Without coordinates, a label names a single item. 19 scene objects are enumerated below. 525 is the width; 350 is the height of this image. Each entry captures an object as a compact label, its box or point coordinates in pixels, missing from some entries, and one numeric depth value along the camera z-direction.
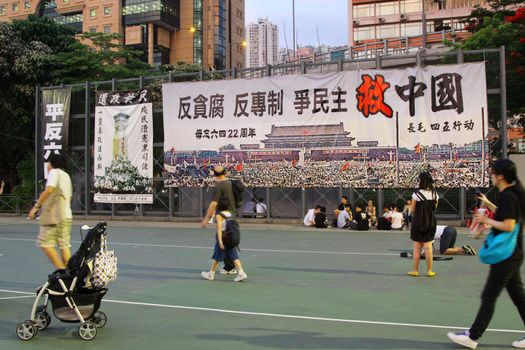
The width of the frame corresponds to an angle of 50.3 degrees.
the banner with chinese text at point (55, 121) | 26.16
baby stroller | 5.81
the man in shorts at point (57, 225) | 6.94
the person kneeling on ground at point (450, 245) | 12.37
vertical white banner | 24.53
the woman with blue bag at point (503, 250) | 5.20
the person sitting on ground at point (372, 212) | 20.34
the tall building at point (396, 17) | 61.34
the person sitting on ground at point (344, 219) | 20.06
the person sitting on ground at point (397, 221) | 19.27
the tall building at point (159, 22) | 84.69
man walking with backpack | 9.48
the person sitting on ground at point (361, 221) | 19.19
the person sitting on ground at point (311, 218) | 20.88
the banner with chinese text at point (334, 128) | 19.94
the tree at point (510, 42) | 24.62
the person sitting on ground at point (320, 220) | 20.52
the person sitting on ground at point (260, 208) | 23.11
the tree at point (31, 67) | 30.73
